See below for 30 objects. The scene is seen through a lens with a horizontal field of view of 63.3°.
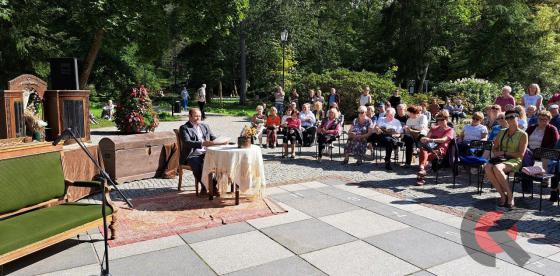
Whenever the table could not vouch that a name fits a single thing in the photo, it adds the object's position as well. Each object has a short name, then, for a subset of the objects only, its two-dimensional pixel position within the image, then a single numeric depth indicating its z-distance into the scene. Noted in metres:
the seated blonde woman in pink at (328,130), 11.00
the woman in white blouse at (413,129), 9.88
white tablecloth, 6.95
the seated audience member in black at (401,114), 11.29
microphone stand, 4.29
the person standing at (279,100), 19.84
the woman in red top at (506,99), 11.56
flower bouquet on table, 7.21
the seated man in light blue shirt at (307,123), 12.56
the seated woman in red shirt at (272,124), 12.82
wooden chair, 7.61
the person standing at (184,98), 28.06
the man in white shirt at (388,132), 10.03
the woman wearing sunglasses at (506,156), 7.05
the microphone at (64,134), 4.32
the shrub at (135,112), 14.00
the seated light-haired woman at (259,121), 13.11
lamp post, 21.55
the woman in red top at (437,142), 8.70
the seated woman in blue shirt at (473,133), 9.05
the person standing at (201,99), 22.02
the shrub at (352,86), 20.88
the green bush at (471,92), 22.88
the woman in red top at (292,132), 11.33
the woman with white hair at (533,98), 11.42
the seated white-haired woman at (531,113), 10.16
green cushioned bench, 4.45
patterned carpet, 5.83
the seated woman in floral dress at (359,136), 10.48
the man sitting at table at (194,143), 7.56
